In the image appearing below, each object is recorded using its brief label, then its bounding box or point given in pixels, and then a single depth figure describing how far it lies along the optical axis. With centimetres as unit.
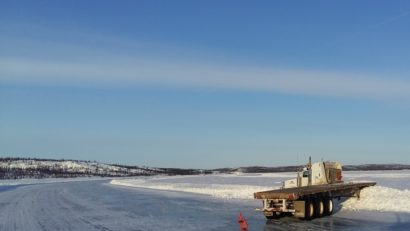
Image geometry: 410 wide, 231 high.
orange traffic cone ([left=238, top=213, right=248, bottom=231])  1785
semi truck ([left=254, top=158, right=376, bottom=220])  2116
